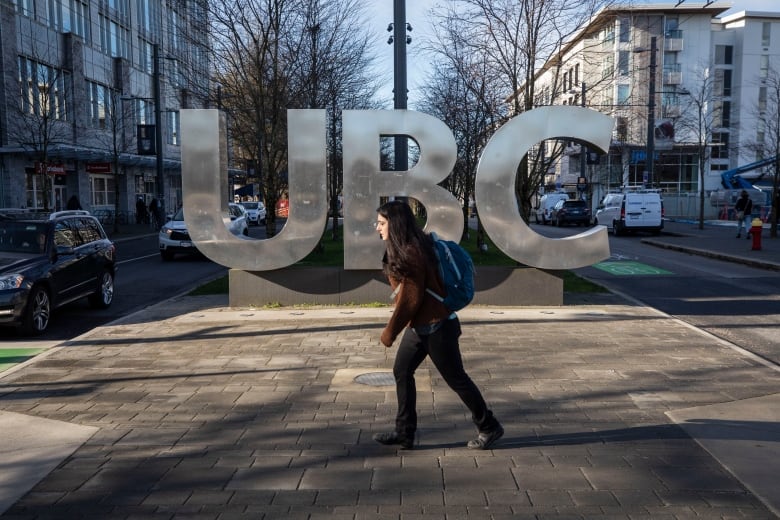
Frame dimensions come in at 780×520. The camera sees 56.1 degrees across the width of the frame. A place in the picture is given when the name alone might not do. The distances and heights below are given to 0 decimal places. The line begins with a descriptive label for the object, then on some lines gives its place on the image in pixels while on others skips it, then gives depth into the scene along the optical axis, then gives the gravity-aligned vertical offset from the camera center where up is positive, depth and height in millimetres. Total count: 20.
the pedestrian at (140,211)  44688 -1419
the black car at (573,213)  40125 -1390
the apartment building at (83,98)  32659 +4505
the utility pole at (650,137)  30459 +2300
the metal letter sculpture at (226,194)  11062 -62
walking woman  4703 -897
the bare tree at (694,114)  45266 +5590
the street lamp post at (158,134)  33875 +2643
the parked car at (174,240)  21297 -1506
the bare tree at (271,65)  16266 +3006
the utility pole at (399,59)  12141 +2151
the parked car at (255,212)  43406 -1440
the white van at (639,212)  31438 -1088
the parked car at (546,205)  44188 -1043
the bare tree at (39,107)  29531 +3588
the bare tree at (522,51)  14953 +2897
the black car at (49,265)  9703 -1131
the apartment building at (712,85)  55875 +8298
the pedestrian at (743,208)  26775 -756
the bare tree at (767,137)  26656 +3809
